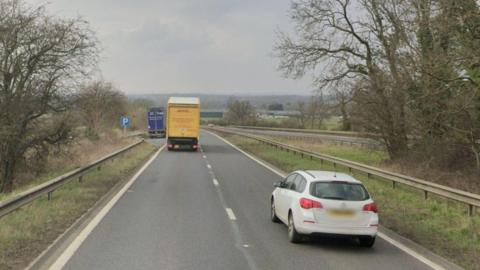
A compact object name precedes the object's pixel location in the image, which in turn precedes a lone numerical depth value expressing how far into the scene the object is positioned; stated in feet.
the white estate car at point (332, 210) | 32.99
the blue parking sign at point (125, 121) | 187.11
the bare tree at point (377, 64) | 80.10
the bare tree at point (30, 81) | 80.74
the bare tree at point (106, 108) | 197.06
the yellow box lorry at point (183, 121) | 141.18
